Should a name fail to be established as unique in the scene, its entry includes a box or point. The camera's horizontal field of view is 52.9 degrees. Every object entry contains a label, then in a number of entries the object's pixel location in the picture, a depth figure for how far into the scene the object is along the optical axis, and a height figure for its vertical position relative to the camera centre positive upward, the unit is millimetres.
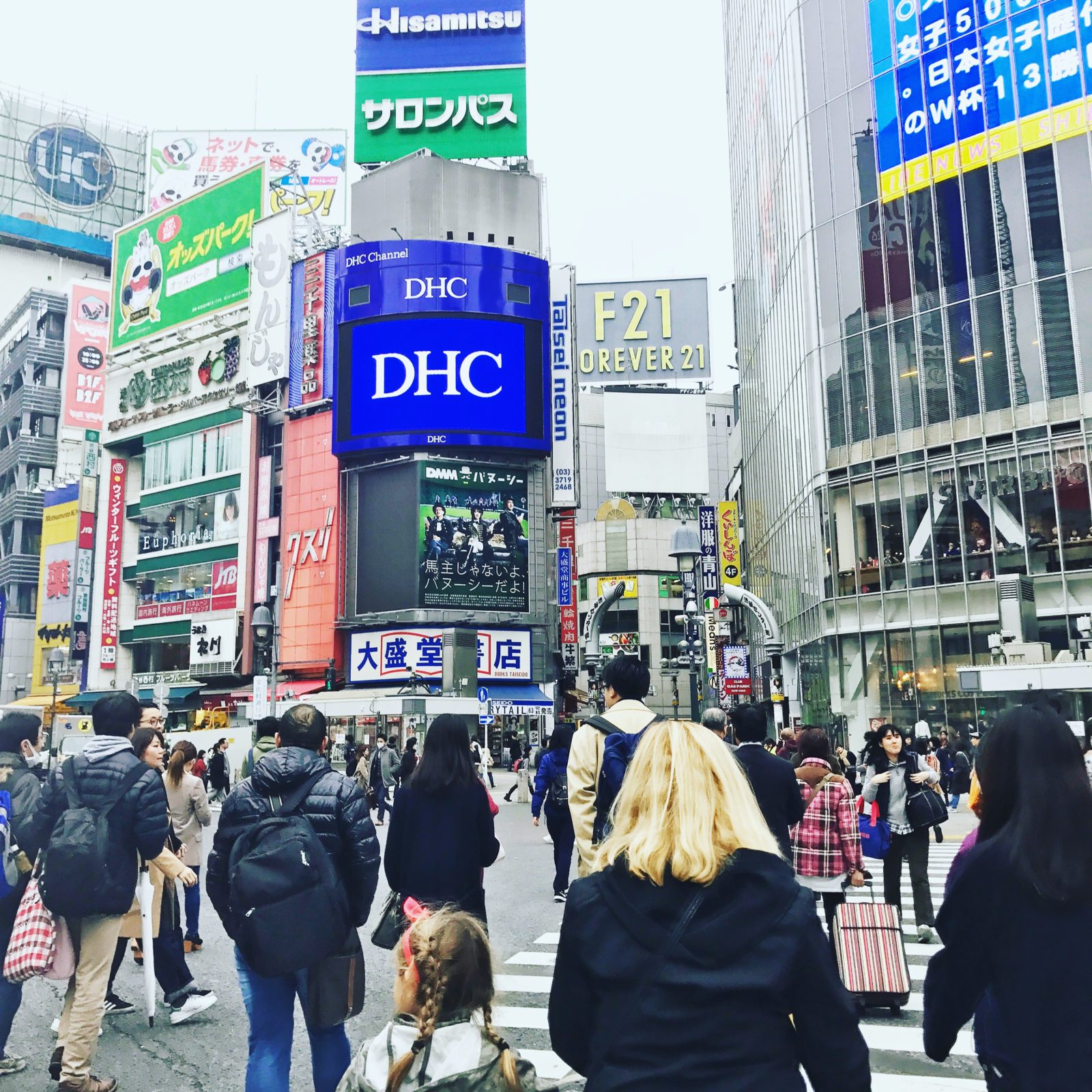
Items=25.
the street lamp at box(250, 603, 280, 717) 26500 +2006
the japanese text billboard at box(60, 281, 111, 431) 72688 +23866
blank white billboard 80750 +18723
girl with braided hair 2867 -858
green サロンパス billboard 54656 +29439
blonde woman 2377 -570
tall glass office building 31156 +11006
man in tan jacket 6418 -191
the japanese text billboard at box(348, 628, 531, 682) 45812 +2128
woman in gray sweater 9211 -923
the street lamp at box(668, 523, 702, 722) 21938 +2390
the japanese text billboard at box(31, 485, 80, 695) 64625 +8151
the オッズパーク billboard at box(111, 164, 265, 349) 57156 +24466
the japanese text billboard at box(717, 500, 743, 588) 46312 +6791
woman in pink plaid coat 7617 -1002
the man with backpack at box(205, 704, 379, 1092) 4531 -732
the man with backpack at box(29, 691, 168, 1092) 5664 -706
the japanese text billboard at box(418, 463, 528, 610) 47031 +7221
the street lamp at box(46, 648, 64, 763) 40738 +1919
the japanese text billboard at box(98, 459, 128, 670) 61031 +8539
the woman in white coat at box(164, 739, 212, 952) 9266 -853
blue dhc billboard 48094 +15441
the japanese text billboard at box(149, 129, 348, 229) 80562 +40984
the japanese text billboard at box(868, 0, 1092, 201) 31234 +18090
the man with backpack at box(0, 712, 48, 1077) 6070 -639
